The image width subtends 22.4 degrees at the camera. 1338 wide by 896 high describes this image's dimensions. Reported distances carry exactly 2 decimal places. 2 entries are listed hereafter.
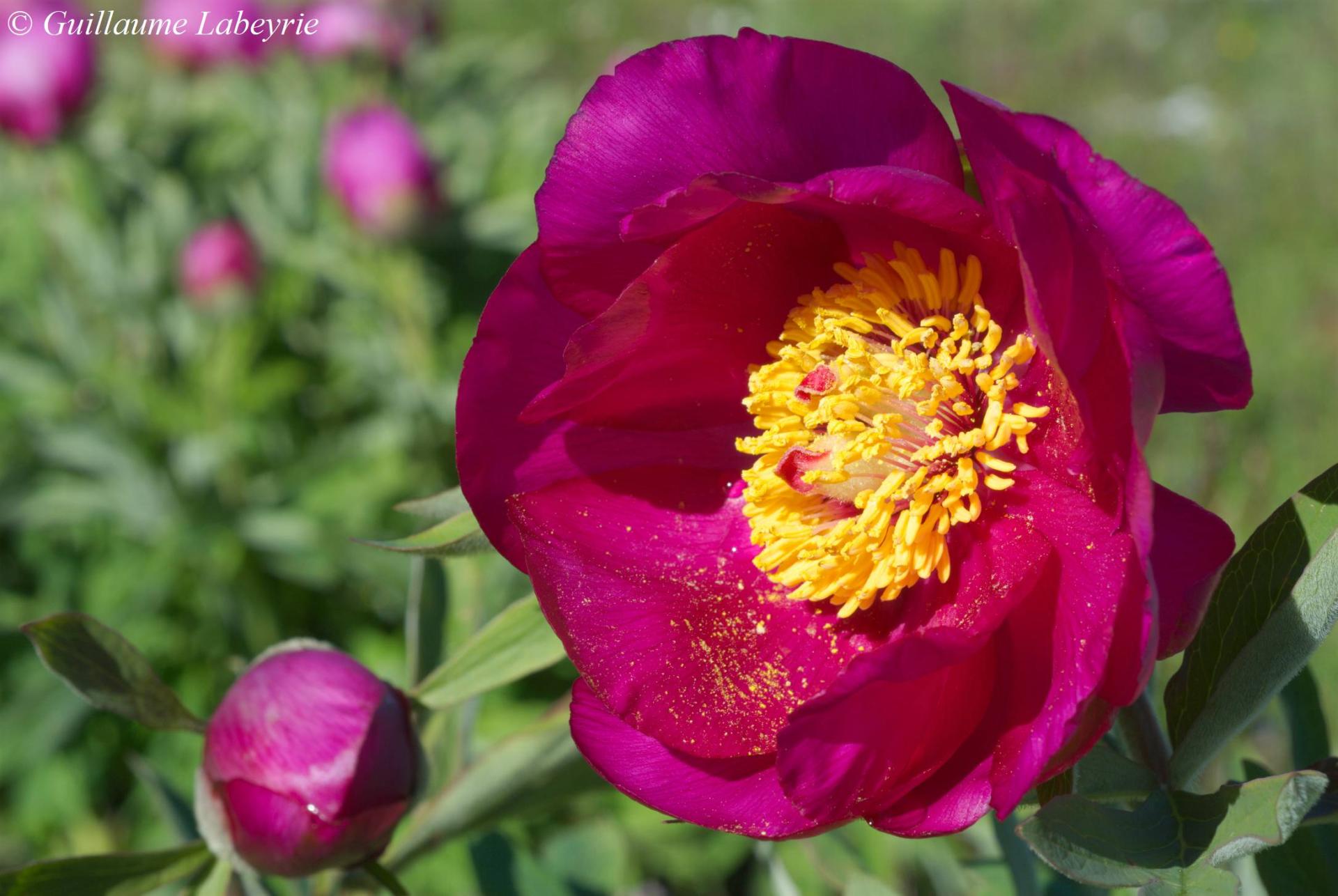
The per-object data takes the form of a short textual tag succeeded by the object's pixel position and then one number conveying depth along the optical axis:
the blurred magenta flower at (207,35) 1.21
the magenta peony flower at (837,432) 0.38
